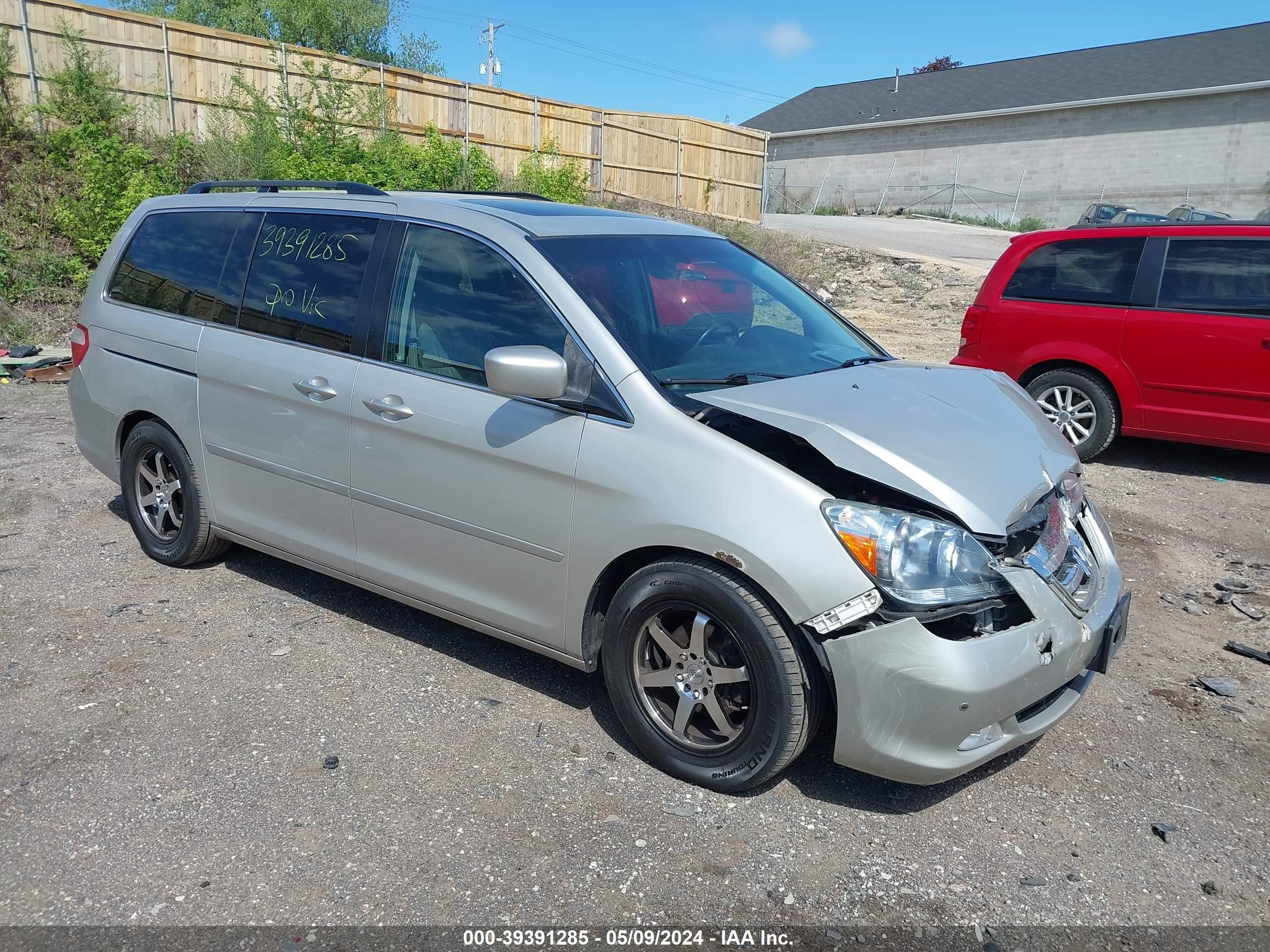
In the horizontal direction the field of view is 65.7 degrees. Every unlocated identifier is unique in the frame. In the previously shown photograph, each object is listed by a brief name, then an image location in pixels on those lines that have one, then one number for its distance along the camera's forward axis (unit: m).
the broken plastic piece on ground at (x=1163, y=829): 3.17
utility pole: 56.41
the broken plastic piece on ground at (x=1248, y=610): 4.97
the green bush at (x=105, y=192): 13.12
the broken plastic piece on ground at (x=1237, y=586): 5.31
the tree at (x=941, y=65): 66.38
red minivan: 7.10
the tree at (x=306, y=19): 30.78
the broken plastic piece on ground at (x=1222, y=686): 4.16
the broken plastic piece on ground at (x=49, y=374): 10.12
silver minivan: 2.99
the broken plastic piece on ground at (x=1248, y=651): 4.47
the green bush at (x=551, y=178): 19.38
